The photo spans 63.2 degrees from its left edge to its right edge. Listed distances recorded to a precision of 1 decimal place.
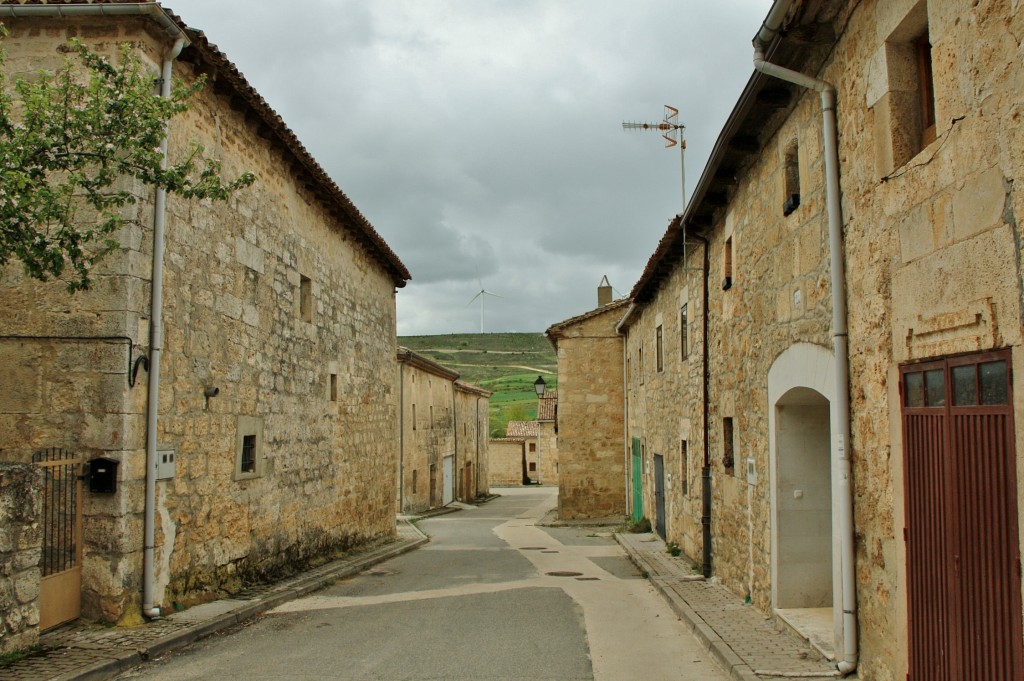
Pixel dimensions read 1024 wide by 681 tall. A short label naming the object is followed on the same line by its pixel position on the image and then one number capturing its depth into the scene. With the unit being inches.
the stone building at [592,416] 924.0
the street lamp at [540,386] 1132.4
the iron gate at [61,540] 277.9
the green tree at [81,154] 250.1
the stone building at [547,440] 1860.2
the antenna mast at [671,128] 613.2
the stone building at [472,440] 1438.2
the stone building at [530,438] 2190.0
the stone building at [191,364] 295.9
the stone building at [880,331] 159.2
